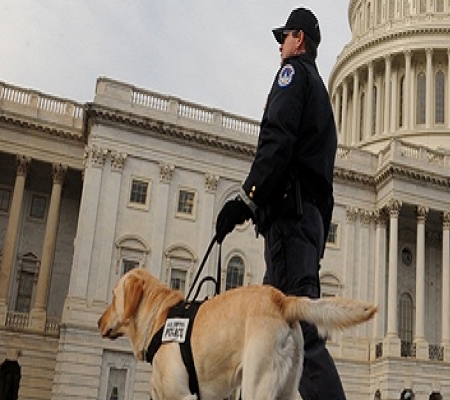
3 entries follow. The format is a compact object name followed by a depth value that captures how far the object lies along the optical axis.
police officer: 5.26
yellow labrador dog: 4.27
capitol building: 31.25
